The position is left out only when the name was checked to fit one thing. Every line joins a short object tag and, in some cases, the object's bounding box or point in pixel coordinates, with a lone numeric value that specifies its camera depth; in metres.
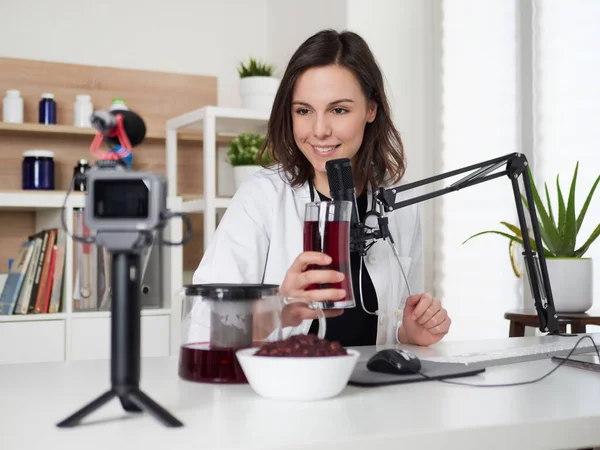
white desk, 0.75
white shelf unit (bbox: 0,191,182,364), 2.66
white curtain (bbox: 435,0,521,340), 3.18
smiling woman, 1.69
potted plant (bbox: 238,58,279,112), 3.26
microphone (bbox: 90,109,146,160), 0.77
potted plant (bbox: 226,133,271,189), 3.10
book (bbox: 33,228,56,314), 2.72
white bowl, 0.91
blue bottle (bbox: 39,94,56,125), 3.29
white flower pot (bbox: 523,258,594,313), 2.30
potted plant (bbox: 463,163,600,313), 2.30
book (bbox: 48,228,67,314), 2.75
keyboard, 1.23
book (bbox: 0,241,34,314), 2.68
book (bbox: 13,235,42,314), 2.69
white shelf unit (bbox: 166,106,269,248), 3.03
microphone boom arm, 1.26
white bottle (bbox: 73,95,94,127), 3.33
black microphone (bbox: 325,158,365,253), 1.26
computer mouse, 1.09
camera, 0.76
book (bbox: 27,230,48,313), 2.72
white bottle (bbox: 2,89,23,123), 3.23
